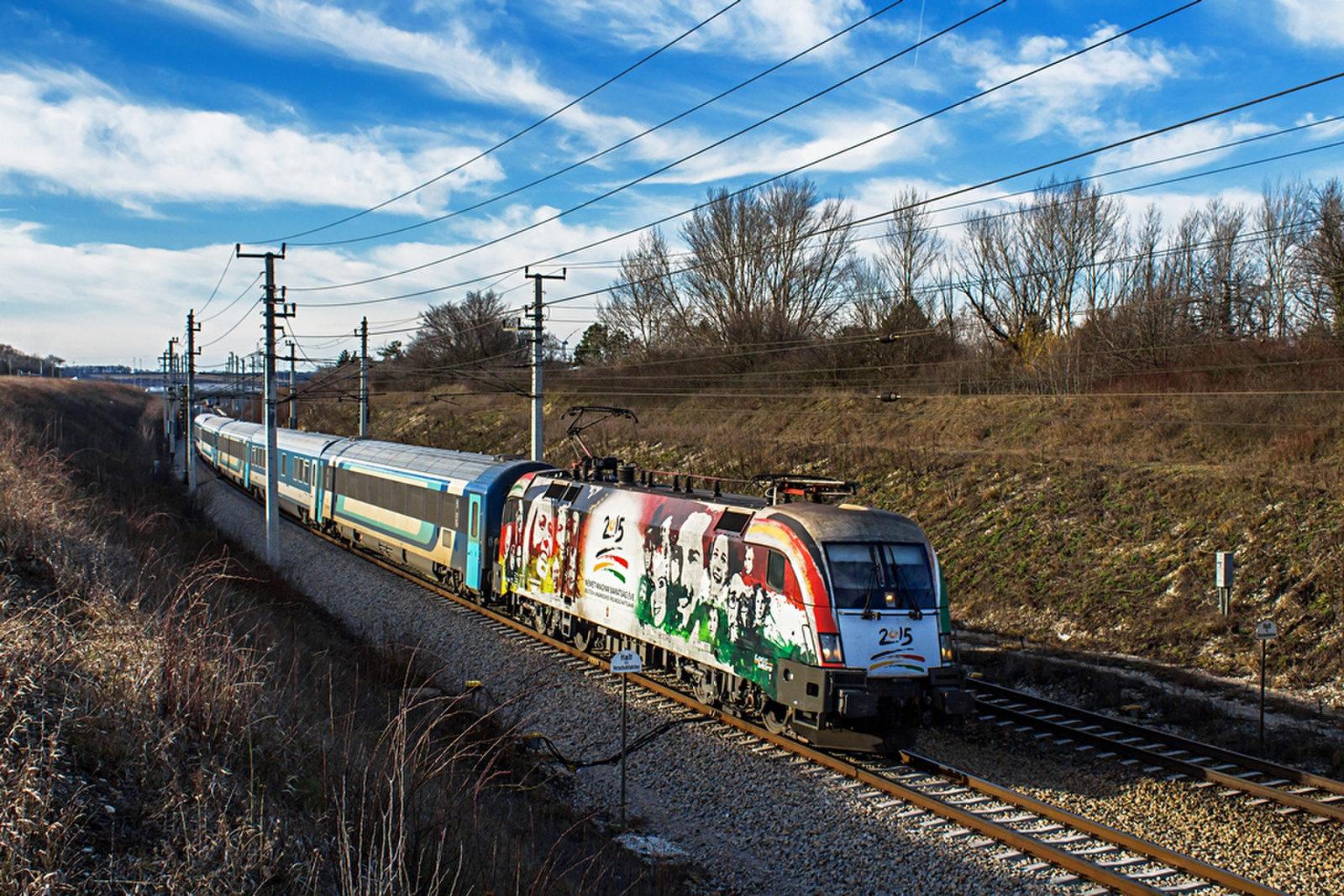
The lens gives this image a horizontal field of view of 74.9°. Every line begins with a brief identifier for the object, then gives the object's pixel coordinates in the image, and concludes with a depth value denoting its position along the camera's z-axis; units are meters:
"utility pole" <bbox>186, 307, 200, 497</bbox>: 35.22
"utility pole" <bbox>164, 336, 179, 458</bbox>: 59.51
